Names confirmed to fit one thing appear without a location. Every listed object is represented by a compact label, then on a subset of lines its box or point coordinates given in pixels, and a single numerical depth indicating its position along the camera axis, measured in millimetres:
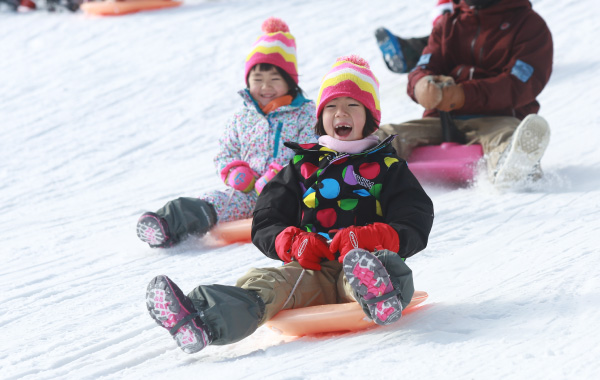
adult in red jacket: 8727
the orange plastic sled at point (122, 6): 19906
